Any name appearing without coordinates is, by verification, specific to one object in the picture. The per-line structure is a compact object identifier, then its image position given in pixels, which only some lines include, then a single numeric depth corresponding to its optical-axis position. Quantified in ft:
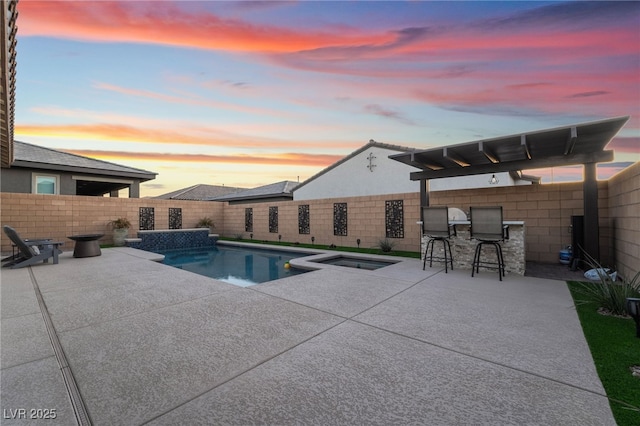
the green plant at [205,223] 50.26
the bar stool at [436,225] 18.30
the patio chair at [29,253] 20.95
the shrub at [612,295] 10.64
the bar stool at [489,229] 16.39
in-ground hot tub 24.44
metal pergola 15.83
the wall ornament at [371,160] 54.13
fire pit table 27.42
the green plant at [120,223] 40.04
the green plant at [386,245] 29.43
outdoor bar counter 17.66
